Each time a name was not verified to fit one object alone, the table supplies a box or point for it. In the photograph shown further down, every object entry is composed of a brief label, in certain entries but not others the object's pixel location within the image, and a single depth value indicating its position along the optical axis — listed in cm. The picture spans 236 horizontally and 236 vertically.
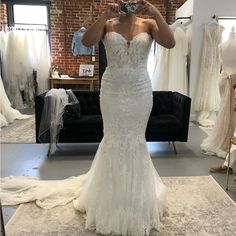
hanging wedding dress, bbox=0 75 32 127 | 537
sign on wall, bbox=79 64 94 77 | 716
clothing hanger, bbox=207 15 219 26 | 513
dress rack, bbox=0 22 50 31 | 673
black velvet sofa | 368
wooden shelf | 689
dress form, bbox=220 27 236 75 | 352
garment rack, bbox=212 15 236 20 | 516
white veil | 361
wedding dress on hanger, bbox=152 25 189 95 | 545
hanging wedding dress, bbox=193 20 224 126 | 516
